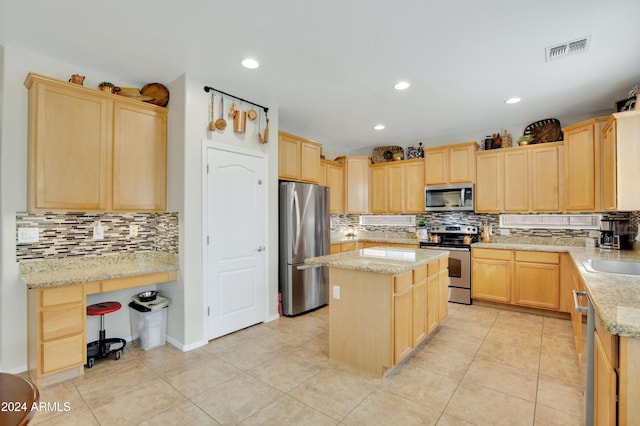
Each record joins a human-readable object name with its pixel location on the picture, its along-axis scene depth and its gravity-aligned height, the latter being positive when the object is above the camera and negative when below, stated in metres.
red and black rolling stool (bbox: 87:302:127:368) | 2.67 -1.19
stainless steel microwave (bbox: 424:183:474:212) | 4.79 +0.26
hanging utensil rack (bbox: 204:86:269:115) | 3.11 +1.26
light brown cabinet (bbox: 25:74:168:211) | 2.48 +0.56
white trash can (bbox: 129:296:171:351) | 2.98 -1.04
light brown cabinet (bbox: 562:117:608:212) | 3.71 +0.60
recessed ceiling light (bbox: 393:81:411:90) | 3.19 +1.34
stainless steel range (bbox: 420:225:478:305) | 4.53 -0.64
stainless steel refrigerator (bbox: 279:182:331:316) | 3.96 -0.41
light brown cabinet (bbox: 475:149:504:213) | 4.57 +0.49
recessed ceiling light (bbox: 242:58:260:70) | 2.72 +1.35
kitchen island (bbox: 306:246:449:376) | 2.48 -0.79
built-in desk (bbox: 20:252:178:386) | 2.31 -0.72
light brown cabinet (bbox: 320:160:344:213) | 5.29 +0.59
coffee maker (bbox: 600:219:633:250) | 3.65 -0.24
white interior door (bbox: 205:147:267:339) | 3.19 -0.27
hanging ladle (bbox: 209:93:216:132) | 3.12 +0.89
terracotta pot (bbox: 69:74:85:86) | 2.69 +1.17
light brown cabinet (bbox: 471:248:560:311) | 3.94 -0.84
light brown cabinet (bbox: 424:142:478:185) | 4.80 +0.80
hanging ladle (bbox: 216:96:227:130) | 3.16 +0.95
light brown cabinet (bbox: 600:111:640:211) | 2.73 +0.49
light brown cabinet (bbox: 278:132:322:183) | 4.21 +0.79
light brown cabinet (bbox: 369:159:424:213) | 5.37 +0.49
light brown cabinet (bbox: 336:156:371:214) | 5.73 +0.59
